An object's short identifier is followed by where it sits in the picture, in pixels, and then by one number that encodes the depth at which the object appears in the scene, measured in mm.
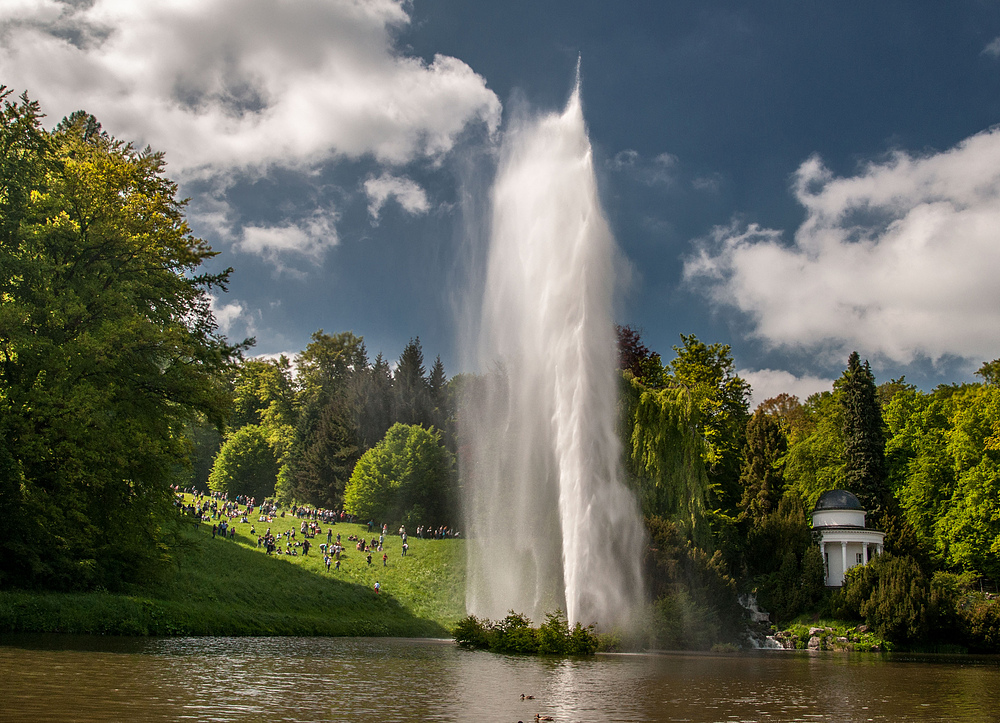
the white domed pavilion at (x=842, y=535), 48625
